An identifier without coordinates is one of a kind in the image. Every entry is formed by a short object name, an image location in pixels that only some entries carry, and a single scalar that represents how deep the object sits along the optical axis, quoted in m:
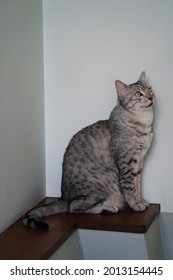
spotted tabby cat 1.94
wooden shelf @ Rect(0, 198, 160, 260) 1.48
